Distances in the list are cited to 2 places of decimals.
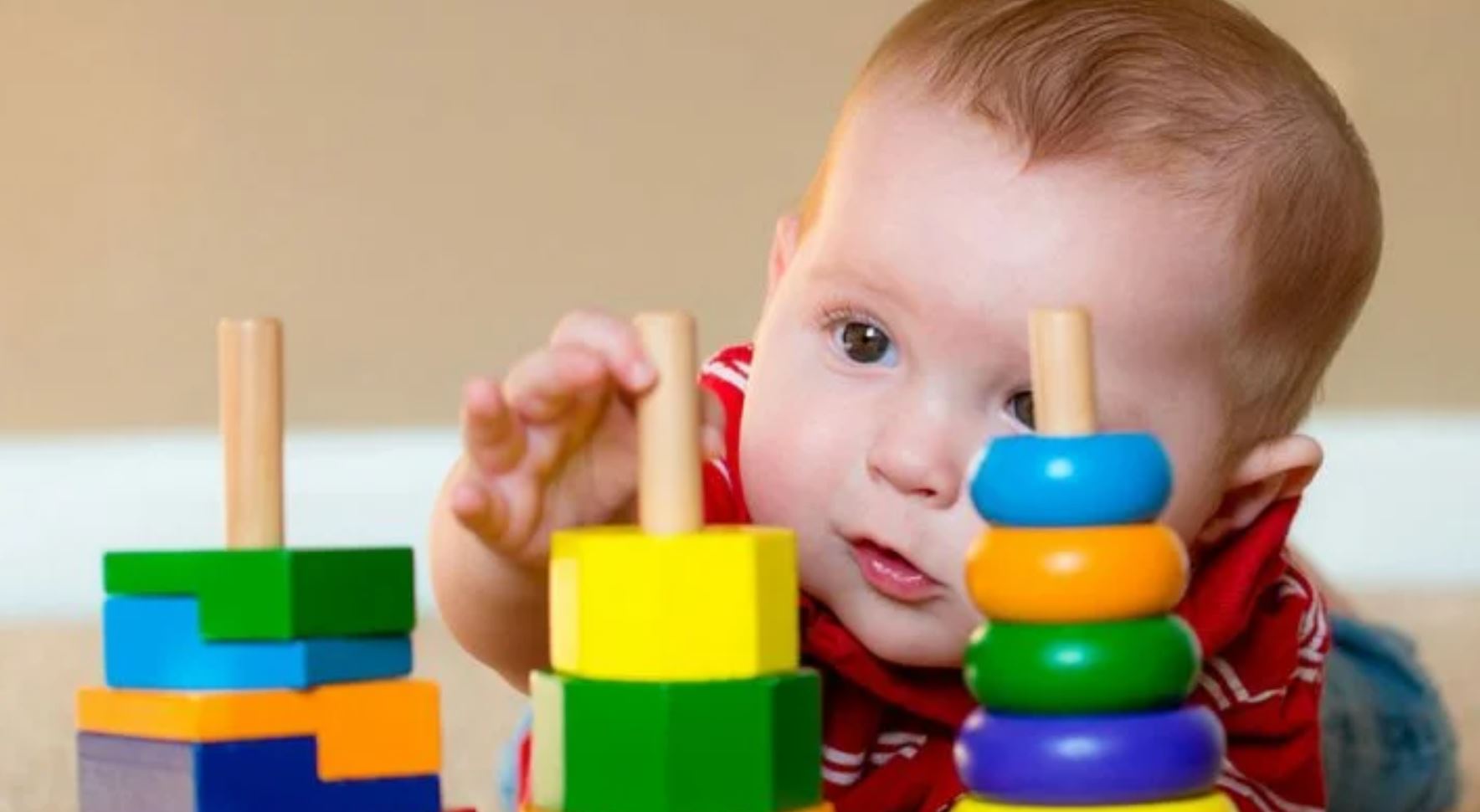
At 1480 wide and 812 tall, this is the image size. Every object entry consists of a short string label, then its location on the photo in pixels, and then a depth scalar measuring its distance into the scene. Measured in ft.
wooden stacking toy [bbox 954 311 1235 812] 3.97
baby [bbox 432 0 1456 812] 4.88
